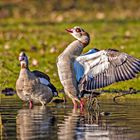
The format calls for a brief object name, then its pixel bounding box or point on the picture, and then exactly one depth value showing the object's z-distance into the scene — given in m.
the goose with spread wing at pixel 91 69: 15.67
